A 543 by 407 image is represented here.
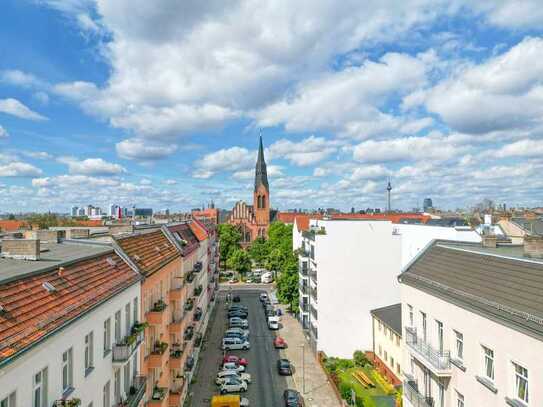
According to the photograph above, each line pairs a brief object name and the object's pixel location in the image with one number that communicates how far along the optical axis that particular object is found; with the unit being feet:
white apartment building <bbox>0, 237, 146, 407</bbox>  32.91
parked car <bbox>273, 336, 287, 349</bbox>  146.82
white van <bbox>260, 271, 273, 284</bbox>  277.44
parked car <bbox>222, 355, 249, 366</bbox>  129.08
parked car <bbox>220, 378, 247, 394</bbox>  110.73
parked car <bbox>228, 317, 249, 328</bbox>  170.09
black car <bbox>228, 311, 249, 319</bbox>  184.19
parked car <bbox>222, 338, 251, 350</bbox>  145.07
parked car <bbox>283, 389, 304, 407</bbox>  99.65
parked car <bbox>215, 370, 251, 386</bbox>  114.87
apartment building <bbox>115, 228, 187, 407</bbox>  72.27
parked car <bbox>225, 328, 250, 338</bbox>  157.07
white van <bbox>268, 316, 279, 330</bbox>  168.96
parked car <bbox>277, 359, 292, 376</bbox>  122.84
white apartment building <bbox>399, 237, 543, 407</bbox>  46.24
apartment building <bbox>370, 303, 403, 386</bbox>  111.14
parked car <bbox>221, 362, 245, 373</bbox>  121.49
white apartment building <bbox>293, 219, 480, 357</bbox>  132.98
